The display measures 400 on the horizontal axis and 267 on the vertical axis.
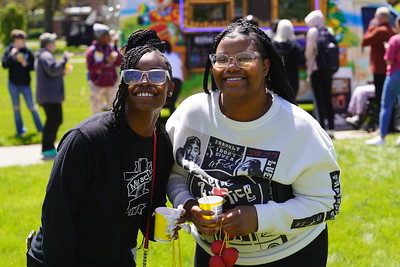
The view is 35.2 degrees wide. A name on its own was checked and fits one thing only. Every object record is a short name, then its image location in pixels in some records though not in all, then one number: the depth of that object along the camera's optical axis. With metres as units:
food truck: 11.64
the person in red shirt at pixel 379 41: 10.11
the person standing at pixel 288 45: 9.68
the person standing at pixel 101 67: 9.75
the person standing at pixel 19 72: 10.70
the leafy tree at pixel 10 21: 34.56
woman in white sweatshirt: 2.65
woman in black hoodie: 2.63
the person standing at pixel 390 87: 8.86
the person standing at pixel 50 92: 8.94
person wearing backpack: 9.78
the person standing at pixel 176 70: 10.50
